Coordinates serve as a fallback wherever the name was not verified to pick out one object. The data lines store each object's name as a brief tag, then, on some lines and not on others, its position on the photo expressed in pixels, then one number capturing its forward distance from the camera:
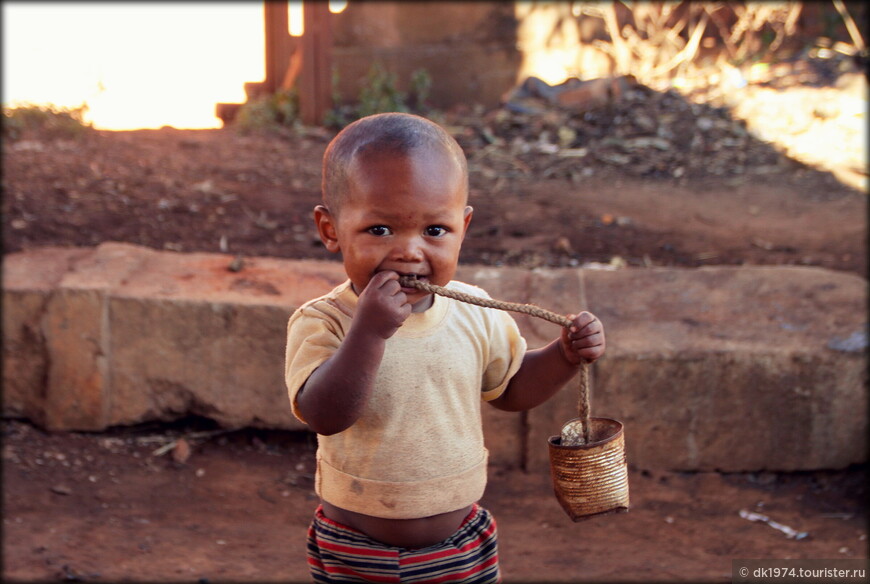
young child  1.56
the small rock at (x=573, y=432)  1.79
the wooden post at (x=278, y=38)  7.40
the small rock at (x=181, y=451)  3.50
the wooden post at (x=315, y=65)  6.55
